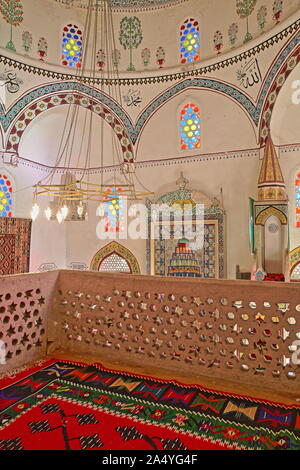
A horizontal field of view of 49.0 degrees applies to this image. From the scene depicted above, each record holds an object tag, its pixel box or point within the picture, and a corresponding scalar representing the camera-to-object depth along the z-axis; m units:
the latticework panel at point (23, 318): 2.50
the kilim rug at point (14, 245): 8.16
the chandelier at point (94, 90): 8.85
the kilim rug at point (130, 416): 1.67
